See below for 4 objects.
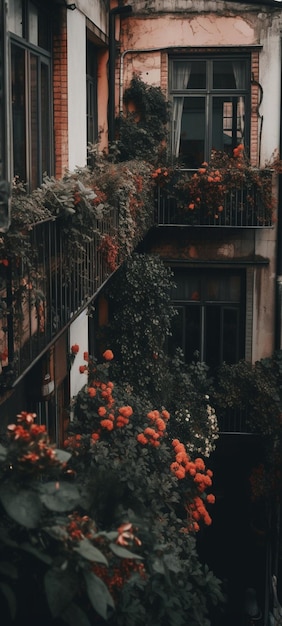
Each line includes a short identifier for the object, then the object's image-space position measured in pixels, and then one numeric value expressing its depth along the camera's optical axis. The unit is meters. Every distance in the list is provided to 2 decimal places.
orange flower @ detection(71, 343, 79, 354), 8.82
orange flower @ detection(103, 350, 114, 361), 9.38
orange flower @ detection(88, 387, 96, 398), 8.80
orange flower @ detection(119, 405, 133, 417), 8.24
